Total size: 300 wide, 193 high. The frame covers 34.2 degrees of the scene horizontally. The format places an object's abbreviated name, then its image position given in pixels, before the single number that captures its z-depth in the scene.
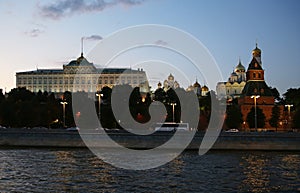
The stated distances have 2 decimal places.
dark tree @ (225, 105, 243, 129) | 94.12
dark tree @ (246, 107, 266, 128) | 96.19
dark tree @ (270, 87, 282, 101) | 147.00
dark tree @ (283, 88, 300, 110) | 110.30
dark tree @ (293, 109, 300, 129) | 86.69
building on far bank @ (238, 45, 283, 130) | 116.88
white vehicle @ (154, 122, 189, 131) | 70.04
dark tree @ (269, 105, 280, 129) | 100.50
